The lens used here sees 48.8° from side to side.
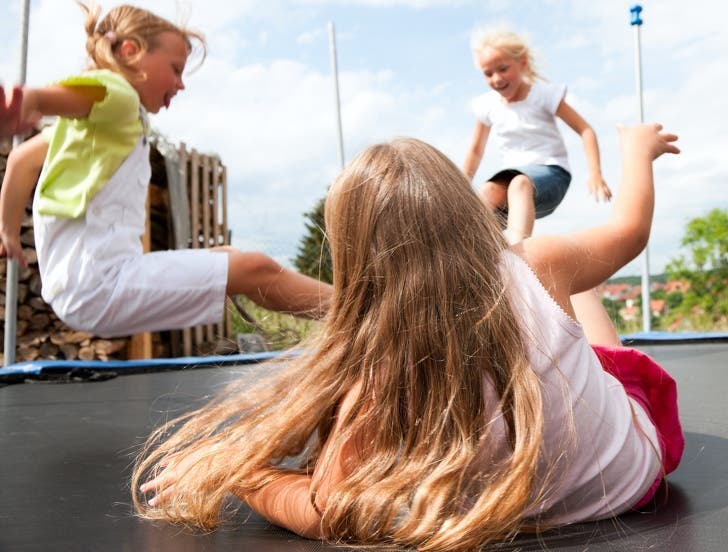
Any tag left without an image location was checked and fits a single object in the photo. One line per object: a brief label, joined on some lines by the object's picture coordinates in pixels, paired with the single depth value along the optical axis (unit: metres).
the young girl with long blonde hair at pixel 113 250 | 1.69
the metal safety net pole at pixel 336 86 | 4.22
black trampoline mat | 0.75
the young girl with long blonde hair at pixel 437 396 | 0.74
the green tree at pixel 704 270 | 4.88
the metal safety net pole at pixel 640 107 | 3.83
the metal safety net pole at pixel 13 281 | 2.86
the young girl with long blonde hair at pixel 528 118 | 2.55
